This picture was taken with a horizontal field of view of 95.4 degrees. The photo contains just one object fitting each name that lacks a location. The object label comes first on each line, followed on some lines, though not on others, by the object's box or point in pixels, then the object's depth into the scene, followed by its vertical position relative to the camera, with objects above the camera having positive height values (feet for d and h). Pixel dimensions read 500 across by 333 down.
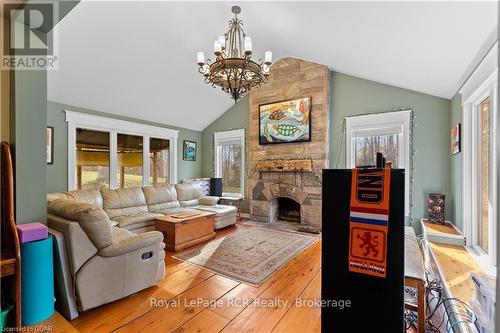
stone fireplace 15.75 +0.67
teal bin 4.93 -2.56
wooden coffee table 11.34 -3.28
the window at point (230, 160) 20.42 +0.56
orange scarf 3.06 -0.75
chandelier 8.96 +3.98
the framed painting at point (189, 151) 21.07 +1.46
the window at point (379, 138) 13.47 +1.75
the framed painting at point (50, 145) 12.77 +1.19
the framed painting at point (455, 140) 9.77 +1.22
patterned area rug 8.98 -4.17
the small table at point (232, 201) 19.55 -3.13
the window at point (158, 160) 18.81 +0.49
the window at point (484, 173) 7.86 -0.24
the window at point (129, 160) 16.62 +0.45
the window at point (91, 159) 14.43 +0.46
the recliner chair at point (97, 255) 6.20 -2.62
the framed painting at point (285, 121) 16.29 +3.38
